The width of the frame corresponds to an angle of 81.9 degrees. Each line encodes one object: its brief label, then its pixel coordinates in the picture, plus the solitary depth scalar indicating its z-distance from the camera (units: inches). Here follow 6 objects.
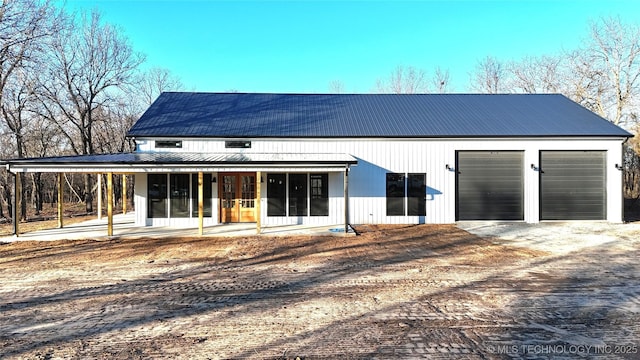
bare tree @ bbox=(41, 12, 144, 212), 856.3
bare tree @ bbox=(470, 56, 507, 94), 1360.7
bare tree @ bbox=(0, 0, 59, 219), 509.0
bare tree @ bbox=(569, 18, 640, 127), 1005.2
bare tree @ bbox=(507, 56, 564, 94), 1175.0
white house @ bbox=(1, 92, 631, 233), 551.8
